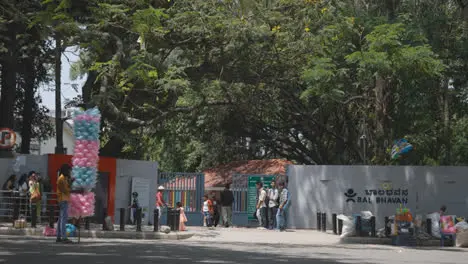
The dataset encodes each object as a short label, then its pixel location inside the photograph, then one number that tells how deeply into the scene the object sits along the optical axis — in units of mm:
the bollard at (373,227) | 21953
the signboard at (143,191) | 24750
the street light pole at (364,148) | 31297
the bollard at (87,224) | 20659
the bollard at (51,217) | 18914
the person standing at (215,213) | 27547
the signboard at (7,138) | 25359
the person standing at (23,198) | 21391
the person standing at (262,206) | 26172
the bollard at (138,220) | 21172
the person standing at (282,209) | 24953
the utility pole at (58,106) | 26766
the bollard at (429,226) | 22156
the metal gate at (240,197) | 28083
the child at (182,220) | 23297
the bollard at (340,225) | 23250
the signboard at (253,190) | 27875
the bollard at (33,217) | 19875
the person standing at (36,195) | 21000
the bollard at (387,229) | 21922
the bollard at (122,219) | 21111
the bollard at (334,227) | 24266
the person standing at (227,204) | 27250
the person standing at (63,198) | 15908
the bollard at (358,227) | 22000
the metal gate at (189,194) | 28031
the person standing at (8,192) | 21350
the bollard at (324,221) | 25489
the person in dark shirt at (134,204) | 24000
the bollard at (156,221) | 21234
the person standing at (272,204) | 25862
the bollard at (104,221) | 20656
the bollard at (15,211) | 20169
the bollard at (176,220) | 22703
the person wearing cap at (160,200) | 24281
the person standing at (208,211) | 27109
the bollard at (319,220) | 26125
